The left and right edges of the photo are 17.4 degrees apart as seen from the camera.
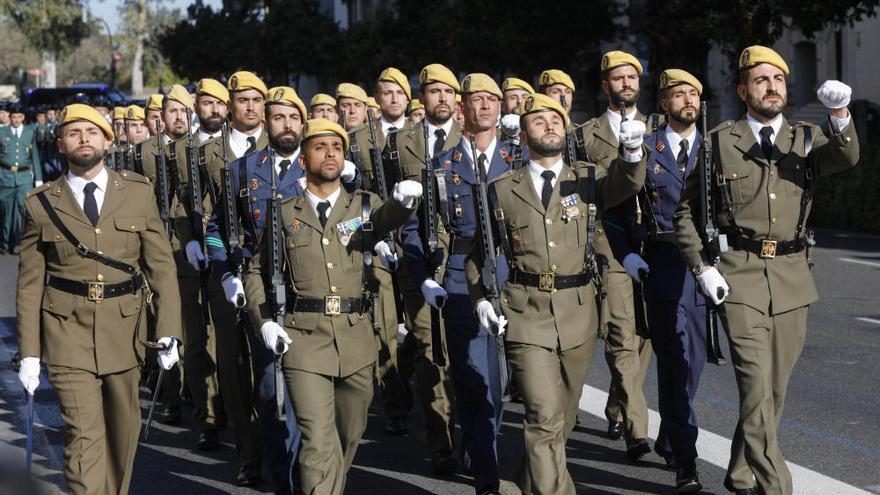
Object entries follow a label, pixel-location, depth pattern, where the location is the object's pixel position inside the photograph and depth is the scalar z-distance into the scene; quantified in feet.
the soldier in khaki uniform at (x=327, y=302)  40.92
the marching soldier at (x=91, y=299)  40.61
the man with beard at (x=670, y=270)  46.16
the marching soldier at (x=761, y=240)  42.32
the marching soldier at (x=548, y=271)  40.80
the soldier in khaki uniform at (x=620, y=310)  50.97
